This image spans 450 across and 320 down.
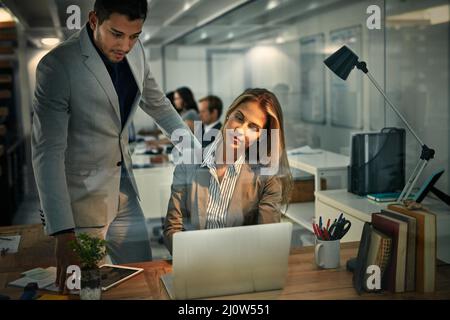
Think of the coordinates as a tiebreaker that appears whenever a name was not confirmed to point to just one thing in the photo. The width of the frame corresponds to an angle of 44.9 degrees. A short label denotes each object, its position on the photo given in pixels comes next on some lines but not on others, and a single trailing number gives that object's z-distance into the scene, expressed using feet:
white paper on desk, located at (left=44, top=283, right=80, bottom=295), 5.04
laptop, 4.89
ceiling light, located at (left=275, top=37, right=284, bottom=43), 8.97
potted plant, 4.82
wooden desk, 5.11
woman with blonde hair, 6.48
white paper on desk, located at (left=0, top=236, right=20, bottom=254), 6.26
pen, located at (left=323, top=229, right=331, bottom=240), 5.74
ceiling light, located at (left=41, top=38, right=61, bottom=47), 6.09
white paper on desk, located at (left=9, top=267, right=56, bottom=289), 5.22
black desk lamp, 7.23
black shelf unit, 6.56
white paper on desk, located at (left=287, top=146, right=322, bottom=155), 8.37
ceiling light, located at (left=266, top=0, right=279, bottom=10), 8.93
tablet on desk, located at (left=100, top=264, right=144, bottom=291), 5.21
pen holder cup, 5.65
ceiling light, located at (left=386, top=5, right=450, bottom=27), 9.05
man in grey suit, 5.78
